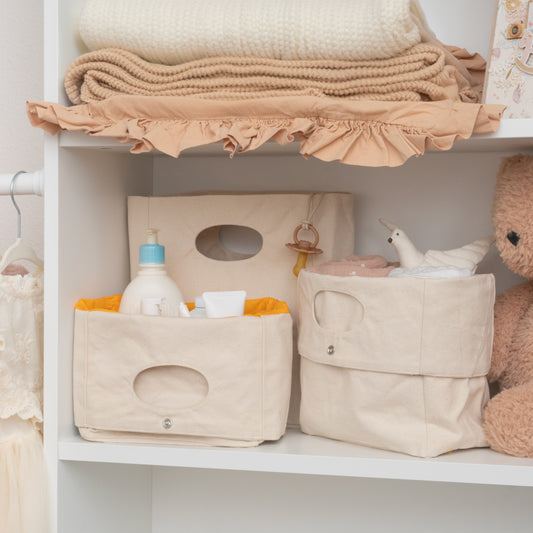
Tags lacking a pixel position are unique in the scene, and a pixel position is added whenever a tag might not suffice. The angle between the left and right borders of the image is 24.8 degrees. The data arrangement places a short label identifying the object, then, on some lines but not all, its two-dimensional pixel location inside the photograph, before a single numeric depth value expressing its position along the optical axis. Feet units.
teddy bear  4.88
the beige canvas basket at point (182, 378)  4.93
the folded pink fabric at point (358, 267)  5.11
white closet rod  5.11
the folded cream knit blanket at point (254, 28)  4.83
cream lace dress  4.93
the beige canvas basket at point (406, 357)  4.83
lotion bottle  5.14
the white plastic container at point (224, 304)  5.04
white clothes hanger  5.09
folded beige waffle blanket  4.87
